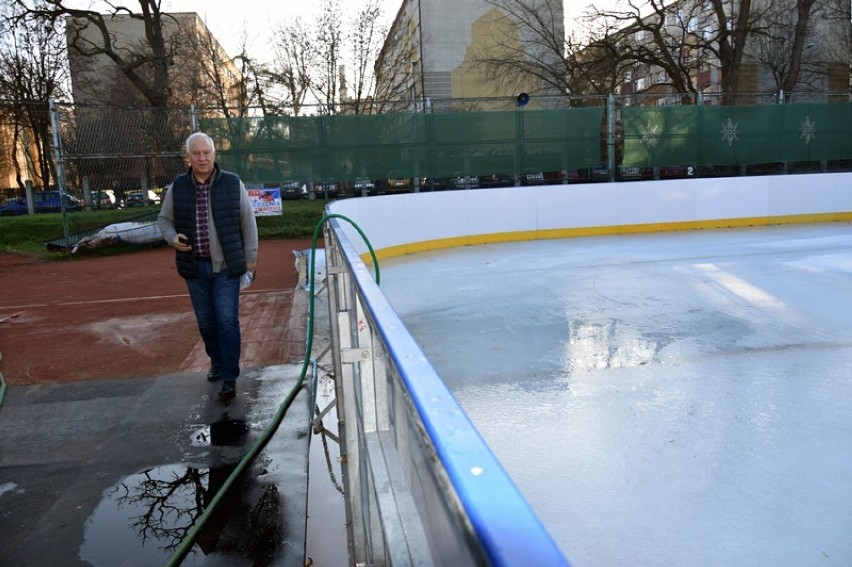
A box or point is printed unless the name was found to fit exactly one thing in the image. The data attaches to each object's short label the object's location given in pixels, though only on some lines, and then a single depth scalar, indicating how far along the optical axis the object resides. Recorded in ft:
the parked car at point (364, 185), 46.93
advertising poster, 44.42
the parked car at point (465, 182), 48.24
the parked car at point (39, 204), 89.11
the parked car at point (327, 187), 46.98
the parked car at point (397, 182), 47.24
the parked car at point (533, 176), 49.57
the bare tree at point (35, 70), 91.50
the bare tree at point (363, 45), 97.76
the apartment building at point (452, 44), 147.36
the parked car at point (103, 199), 41.37
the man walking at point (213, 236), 13.15
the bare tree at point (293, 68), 97.66
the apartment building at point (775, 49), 84.53
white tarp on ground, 43.19
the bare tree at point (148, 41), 74.49
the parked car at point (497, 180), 48.73
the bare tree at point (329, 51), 97.35
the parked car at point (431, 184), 48.01
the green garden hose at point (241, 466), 7.60
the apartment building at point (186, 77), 99.30
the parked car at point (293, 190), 46.52
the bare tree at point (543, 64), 91.04
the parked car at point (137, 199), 42.29
